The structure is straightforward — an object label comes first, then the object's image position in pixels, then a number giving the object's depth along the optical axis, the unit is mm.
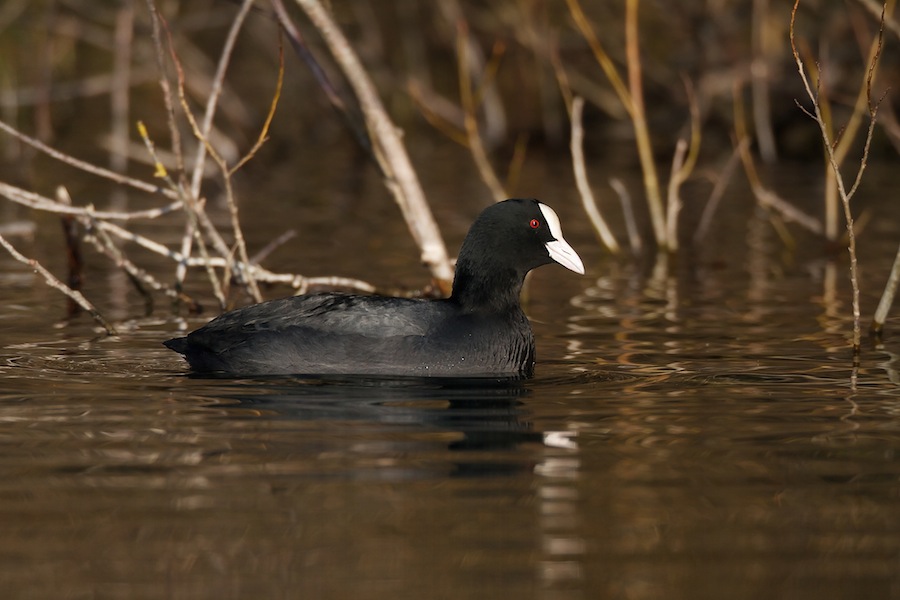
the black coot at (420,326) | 13969
